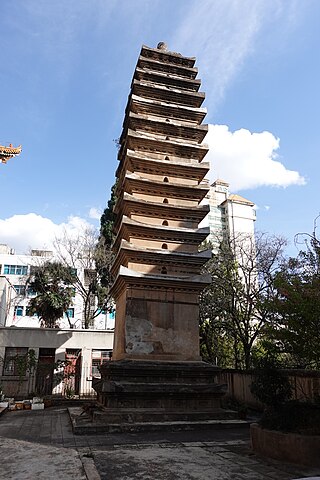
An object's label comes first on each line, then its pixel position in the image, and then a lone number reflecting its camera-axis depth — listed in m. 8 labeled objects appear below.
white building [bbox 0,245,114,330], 39.59
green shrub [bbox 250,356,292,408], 8.83
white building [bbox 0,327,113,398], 23.22
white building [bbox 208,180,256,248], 82.38
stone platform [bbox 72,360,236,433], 12.29
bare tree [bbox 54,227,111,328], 32.12
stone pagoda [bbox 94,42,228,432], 13.48
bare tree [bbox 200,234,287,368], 21.20
